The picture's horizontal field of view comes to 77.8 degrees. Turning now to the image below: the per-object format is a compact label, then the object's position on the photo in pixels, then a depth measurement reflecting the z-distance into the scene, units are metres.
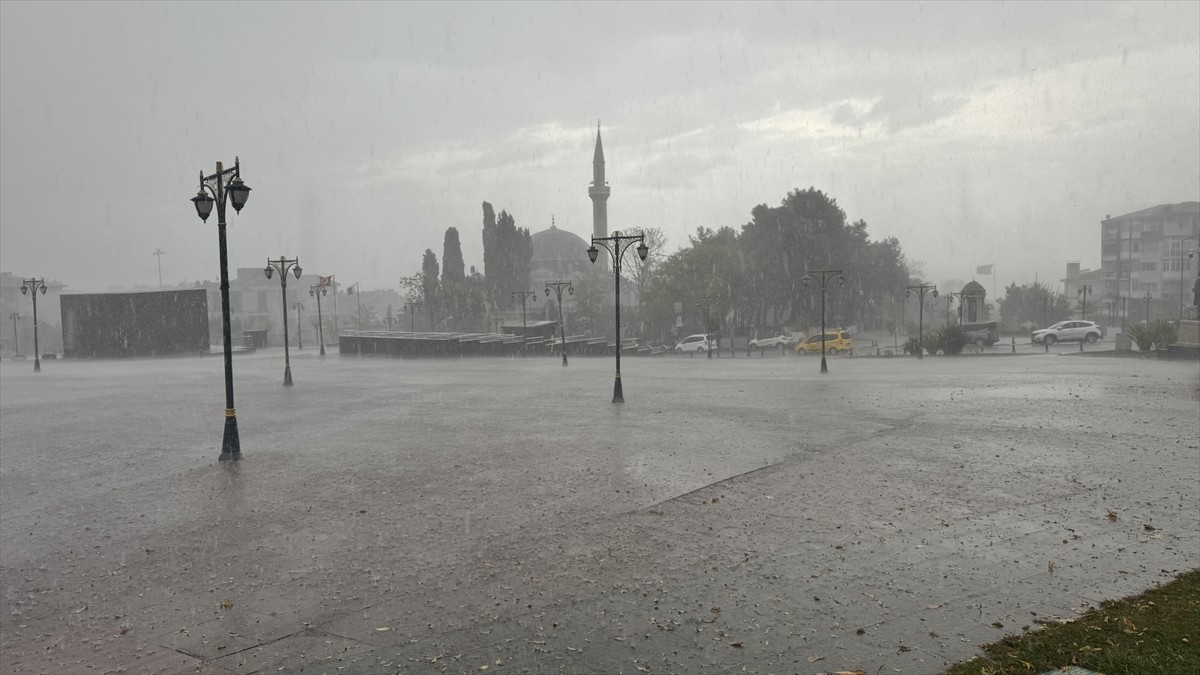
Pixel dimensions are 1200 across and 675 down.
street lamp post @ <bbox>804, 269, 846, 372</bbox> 60.31
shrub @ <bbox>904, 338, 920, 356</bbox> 44.53
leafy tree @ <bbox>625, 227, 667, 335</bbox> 69.56
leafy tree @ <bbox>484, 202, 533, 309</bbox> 78.88
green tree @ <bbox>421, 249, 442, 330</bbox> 73.31
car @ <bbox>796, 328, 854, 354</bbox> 51.38
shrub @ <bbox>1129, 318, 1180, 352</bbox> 36.53
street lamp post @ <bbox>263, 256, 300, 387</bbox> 34.42
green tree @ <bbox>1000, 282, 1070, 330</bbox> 82.12
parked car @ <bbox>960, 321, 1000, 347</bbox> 50.00
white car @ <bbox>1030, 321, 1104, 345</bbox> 50.00
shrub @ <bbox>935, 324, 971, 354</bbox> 42.75
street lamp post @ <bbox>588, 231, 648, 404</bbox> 20.22
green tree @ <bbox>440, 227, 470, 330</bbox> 72.31
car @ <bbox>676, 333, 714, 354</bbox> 56.00
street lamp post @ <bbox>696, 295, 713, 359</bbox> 51.88
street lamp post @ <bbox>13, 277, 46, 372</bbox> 40.84
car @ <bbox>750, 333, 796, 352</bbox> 58.31
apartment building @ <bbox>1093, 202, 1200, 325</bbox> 79.81
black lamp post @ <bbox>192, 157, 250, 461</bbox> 13.25
